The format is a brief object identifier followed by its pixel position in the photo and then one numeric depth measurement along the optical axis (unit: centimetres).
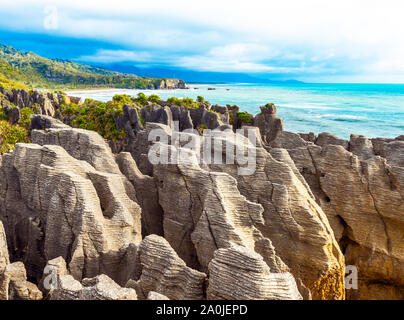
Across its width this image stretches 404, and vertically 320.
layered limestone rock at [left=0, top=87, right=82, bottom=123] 4388
